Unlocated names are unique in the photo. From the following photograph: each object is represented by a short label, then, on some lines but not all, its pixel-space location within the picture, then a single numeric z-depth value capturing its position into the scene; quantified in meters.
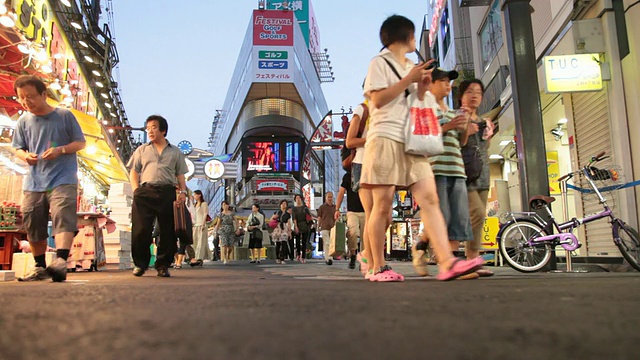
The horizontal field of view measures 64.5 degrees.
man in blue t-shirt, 4.23
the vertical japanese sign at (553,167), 11.45
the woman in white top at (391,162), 3.31
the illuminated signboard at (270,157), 47.72
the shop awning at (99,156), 11.24
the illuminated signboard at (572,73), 7.56
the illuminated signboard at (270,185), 44.50
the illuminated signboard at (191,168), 24.53
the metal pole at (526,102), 6.28
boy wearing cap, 4.09
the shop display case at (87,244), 8.06
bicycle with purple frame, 5.69
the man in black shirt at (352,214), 6.84
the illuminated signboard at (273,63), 45.38
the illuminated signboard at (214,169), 27.73
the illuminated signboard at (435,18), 21.53
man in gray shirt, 5.28
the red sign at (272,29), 46.62
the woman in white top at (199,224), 11.13
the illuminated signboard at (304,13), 61.47
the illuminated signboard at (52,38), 10.62
